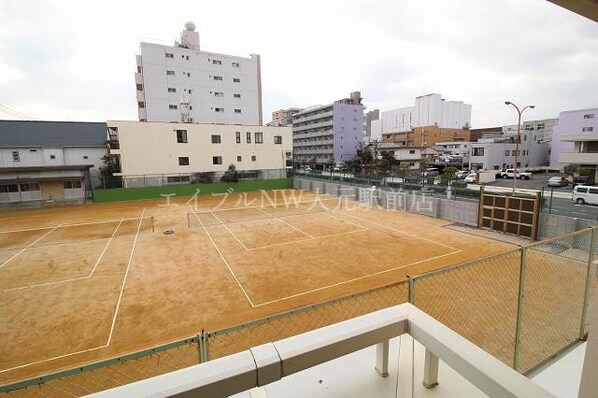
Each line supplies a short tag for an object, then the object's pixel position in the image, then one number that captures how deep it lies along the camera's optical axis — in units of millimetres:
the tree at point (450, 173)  35644
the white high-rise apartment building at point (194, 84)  45812
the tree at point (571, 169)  35406
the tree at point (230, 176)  35344
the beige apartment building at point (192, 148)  31234
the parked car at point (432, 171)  45844
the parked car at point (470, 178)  37353
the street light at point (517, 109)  21162
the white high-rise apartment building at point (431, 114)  90500
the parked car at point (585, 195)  19734
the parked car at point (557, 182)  32488
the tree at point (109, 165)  32853
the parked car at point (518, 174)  40969
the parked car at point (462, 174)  41081
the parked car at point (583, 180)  32062
